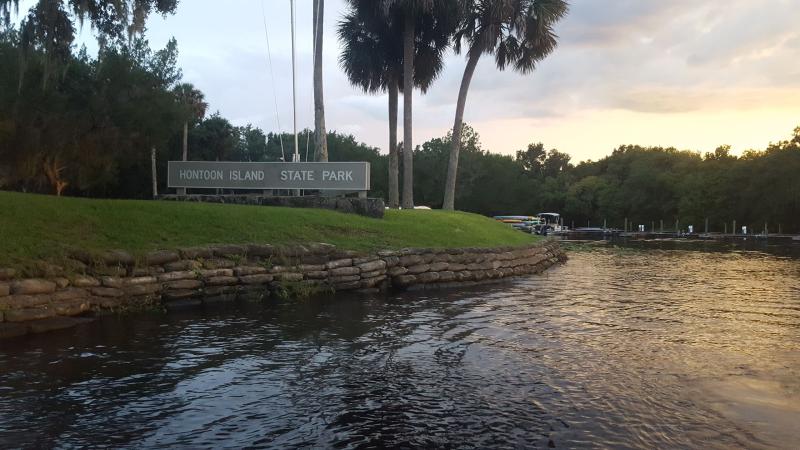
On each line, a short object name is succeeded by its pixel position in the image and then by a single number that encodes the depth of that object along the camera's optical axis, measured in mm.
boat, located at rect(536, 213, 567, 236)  54619
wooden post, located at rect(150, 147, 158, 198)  34112
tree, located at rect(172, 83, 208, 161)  40106
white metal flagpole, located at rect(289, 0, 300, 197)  26911
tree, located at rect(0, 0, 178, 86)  12086
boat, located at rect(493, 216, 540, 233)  53288
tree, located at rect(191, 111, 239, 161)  46844
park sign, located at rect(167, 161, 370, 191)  19031
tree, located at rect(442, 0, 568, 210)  26453
